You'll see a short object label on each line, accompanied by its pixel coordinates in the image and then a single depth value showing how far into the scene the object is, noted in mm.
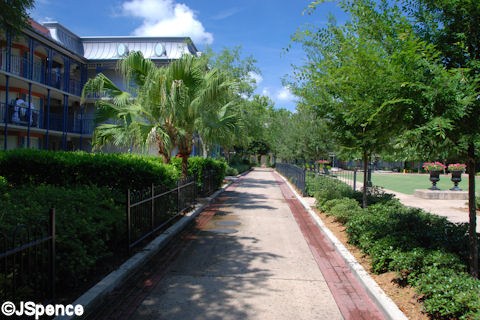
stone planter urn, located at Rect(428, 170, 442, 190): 16750
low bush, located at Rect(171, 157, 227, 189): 13020
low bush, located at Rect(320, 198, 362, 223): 7885
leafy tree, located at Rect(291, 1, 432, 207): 3594
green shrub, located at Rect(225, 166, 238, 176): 32188
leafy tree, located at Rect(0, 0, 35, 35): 6480
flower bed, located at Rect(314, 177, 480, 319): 3424
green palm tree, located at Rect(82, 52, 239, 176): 10609
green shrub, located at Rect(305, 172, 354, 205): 10420
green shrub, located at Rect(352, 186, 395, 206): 9422
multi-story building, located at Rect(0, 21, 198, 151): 18594
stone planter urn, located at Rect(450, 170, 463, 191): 16655
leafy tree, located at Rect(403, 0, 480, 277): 3531
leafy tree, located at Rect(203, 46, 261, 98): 22562
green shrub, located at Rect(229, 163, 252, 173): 40044
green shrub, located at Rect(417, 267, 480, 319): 3254
